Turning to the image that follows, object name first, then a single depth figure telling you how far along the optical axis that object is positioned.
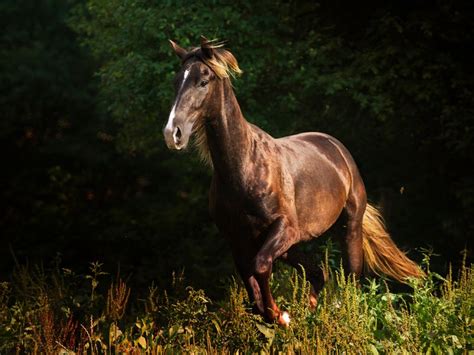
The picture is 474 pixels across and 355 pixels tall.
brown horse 11.47
